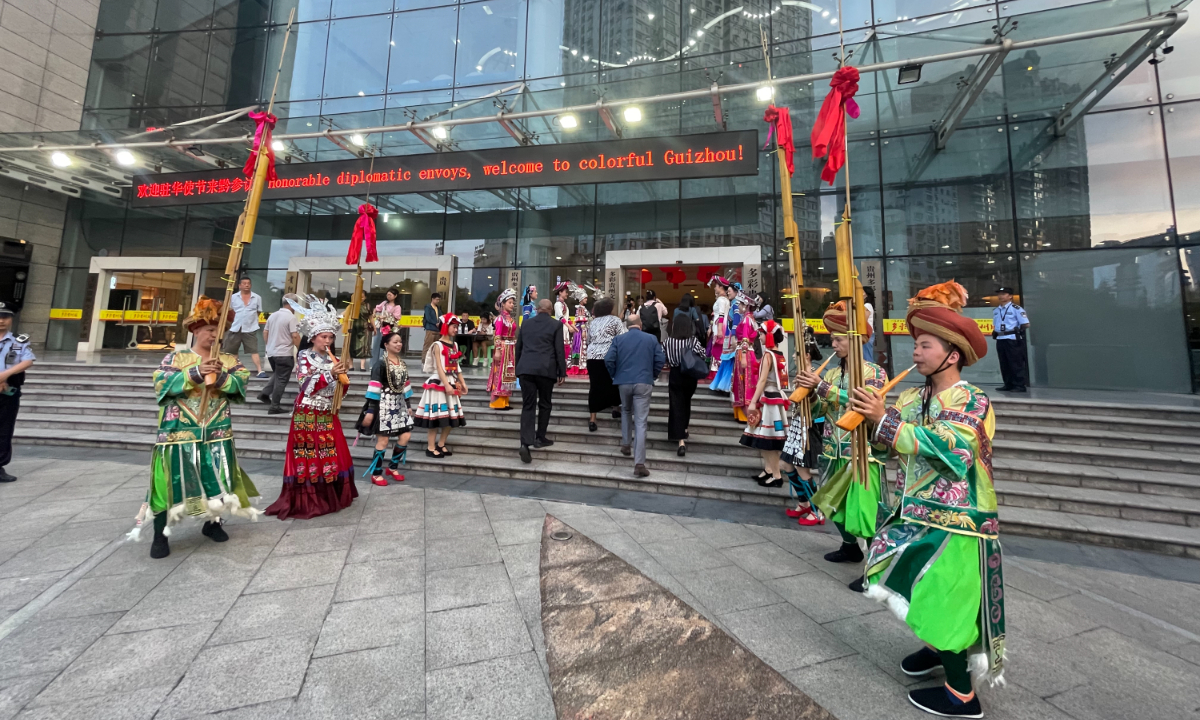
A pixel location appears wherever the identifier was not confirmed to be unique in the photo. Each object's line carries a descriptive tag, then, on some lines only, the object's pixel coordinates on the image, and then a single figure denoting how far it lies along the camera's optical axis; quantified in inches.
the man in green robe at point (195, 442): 124.0
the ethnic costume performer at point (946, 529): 70.9
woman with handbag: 212.4
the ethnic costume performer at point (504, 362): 284.5
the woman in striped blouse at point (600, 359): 246.5
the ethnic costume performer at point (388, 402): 189.8
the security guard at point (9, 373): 184.9
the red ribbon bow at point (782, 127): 121.4
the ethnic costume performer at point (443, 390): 216.8
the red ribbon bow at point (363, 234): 195.2
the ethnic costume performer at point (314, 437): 158.1
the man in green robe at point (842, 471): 114.8
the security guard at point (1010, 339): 311.1
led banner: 376.8
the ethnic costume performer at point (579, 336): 359.6
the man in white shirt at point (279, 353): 279.1
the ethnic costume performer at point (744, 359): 226.8
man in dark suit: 221.0
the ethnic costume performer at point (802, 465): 156.5
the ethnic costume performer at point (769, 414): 180.7
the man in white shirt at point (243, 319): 291.0
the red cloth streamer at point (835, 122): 107.1
